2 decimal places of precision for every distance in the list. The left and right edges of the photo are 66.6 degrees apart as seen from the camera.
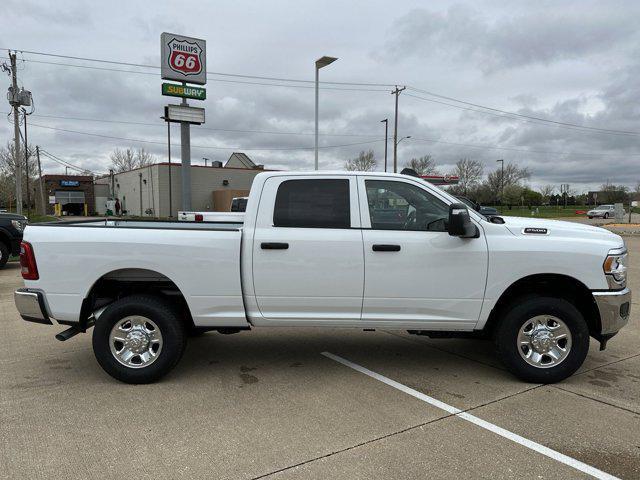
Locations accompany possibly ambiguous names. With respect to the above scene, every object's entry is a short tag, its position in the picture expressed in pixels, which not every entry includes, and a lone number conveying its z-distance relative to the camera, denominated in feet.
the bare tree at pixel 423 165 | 238.54
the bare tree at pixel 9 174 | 194.80
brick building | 194.59
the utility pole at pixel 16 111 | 90.58
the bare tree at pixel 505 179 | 276.16
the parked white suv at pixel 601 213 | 167.94
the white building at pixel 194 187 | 143.84
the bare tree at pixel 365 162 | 208.23
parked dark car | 38.70
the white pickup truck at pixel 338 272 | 14.25
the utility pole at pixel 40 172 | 152.98
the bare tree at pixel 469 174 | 269.44
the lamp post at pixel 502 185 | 257.96
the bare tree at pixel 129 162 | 275.39
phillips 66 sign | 78.74
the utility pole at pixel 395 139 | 127.95
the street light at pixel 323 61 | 55.47
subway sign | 80.12
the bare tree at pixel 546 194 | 310.76
